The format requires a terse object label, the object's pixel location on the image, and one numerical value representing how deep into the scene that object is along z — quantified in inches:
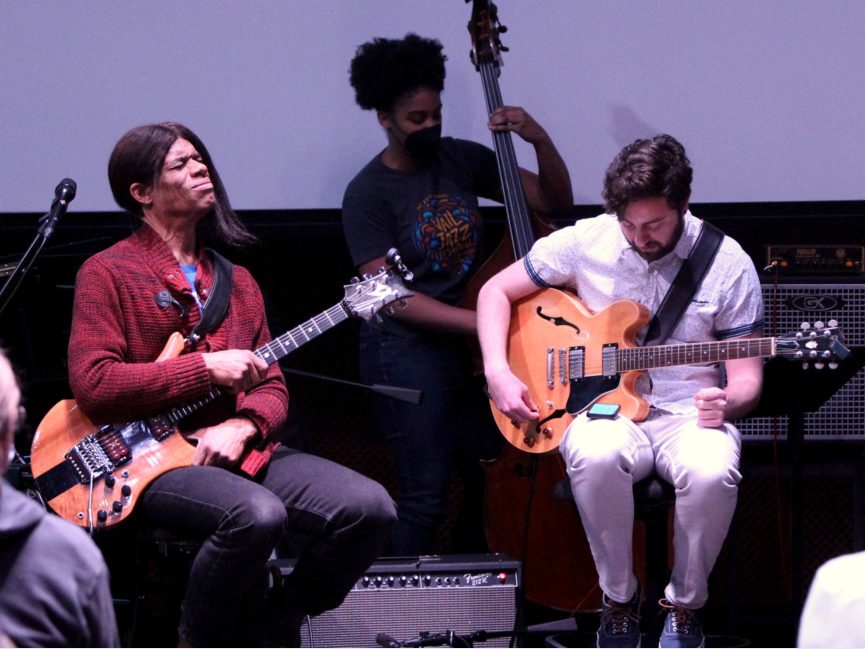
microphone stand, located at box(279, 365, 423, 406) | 285.8
